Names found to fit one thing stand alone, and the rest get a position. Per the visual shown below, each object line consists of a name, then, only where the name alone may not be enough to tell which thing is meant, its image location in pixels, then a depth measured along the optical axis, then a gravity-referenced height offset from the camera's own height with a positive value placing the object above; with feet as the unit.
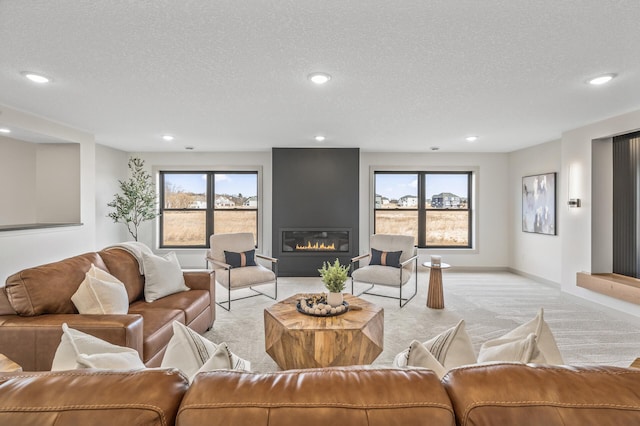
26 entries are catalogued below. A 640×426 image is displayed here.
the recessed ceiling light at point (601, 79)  8.46 +3.85
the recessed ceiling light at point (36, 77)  8.40 +3.92
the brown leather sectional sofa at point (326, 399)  2.23 -1.42
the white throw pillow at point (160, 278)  9.52 -2.05
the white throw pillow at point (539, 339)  3.66 -1.57
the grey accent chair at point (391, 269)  13.79 -2.58
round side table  13.06 -3.25
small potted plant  8.67 -1.98
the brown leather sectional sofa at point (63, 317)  6.07 -2.26
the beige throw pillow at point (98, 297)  7.13 -1.98
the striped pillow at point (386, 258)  15.08 -2.19
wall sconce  13.93 +0.80
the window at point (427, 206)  21.24 +0.58
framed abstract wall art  16.80 +0.62
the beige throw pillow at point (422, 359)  3.53 -1.74
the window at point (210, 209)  21.34 +0.39
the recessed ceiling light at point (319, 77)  8.36 +3.86
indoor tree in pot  18.22 +0.88
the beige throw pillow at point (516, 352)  3.35 -1.59
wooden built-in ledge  11.30 -2.84
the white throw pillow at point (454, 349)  3.88 -1.78
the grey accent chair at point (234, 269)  13.28 -2.51
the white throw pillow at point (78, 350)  3.42 -1.59
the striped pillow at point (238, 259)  14.48 -2.14
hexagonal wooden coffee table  7.16 -3.05
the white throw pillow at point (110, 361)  3.05 -1.62
